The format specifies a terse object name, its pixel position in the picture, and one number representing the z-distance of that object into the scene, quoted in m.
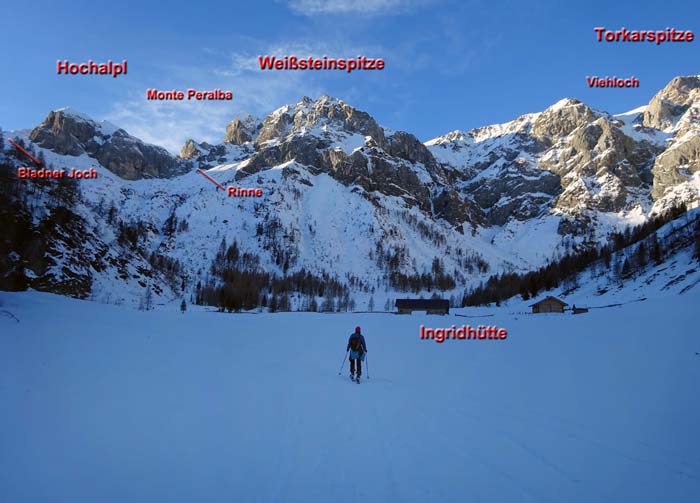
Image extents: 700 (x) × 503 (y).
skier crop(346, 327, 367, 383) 17.48
